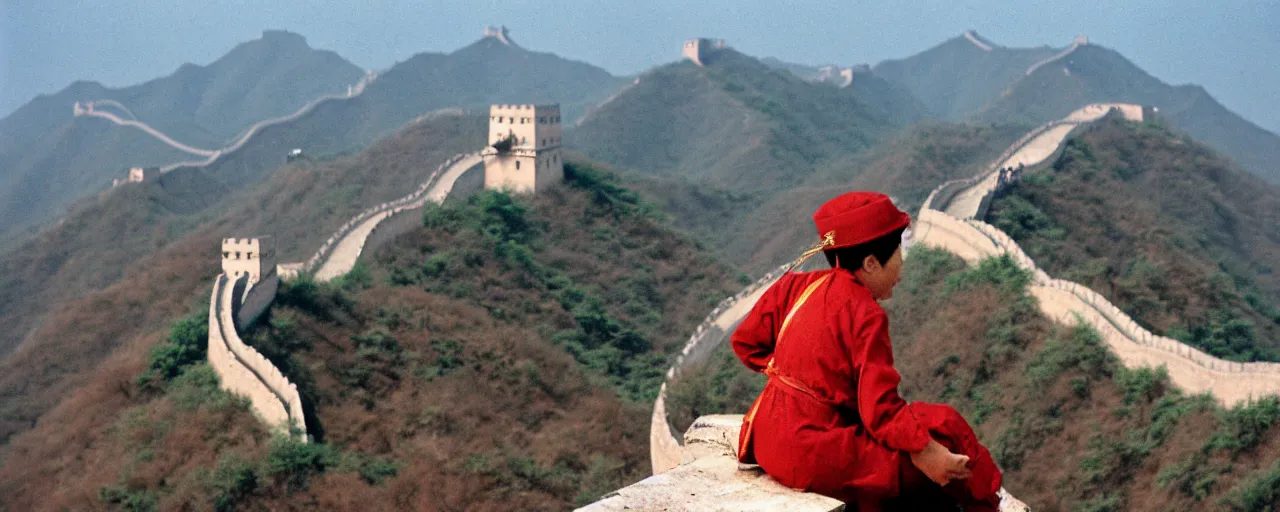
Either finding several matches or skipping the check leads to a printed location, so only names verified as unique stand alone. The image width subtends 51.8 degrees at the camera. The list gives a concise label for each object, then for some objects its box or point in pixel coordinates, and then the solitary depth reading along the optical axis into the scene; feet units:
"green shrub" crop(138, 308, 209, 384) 90.48
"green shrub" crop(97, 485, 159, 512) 74.08
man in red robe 19.99
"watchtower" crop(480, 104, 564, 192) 143.74
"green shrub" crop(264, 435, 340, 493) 75.56
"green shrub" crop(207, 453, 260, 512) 73.56
